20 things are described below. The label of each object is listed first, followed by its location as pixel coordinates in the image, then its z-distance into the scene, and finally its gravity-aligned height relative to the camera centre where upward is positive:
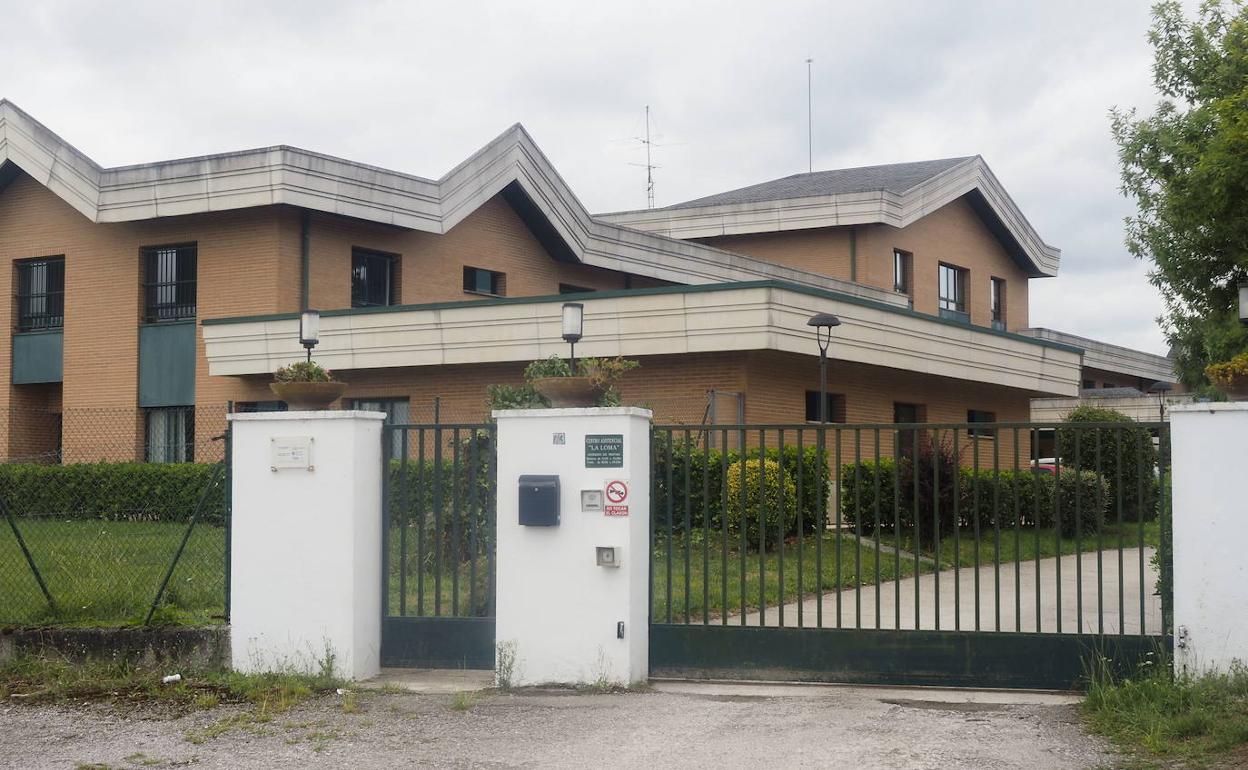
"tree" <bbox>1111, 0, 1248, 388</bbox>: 19.12 +4.21
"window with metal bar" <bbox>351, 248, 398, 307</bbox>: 26.95 +3.59
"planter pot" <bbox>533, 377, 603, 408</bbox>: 9.79 +0.47
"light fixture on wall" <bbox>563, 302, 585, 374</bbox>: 14.42 +1.44
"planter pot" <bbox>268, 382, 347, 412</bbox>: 10.38 +0.49
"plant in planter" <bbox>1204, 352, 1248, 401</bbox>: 9.24 +0.53
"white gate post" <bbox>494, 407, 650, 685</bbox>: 9.48 -0.72
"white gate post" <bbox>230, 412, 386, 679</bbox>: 9.83 -0.65
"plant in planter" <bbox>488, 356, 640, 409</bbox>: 9.80 +0.52
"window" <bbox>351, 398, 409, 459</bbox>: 25.36 +0.93
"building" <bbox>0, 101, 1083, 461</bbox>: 23.00 +2.67
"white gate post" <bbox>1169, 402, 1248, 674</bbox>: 8.64 -0.55
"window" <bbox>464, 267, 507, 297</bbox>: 29.36 +3.82
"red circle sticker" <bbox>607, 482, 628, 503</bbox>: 9.48 -0.26
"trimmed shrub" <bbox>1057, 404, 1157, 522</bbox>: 23.97 -0.08
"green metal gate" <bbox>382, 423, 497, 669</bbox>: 9.80 -1.18
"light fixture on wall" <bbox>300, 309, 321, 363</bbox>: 19.56 +1.87
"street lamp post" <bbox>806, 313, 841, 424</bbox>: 20.84 +2.03
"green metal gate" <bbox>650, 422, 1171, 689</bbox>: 9.14 -1.28
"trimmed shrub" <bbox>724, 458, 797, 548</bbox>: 17.20 -0.64
